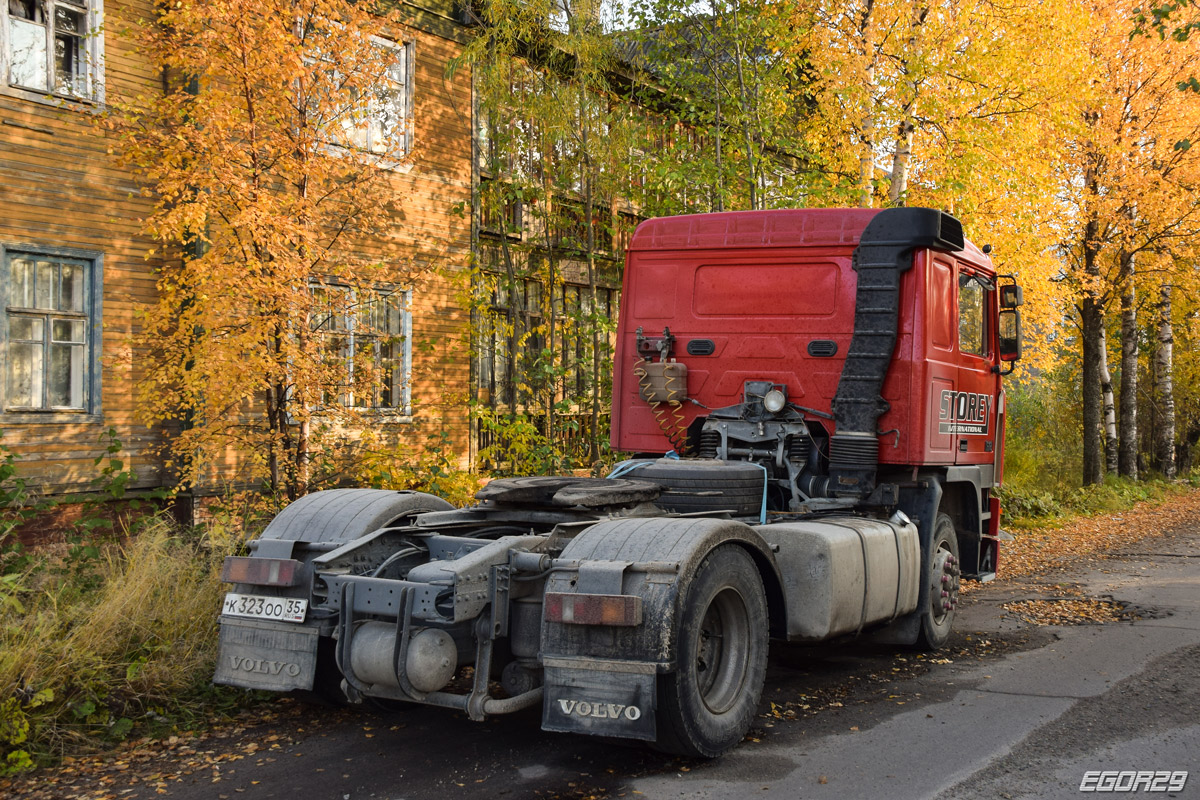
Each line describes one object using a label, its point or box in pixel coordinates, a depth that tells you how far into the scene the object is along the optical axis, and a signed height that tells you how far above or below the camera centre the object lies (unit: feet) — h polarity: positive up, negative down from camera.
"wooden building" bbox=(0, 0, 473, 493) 37.22 +6.56
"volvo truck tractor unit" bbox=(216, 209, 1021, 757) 15.24 -1.84
